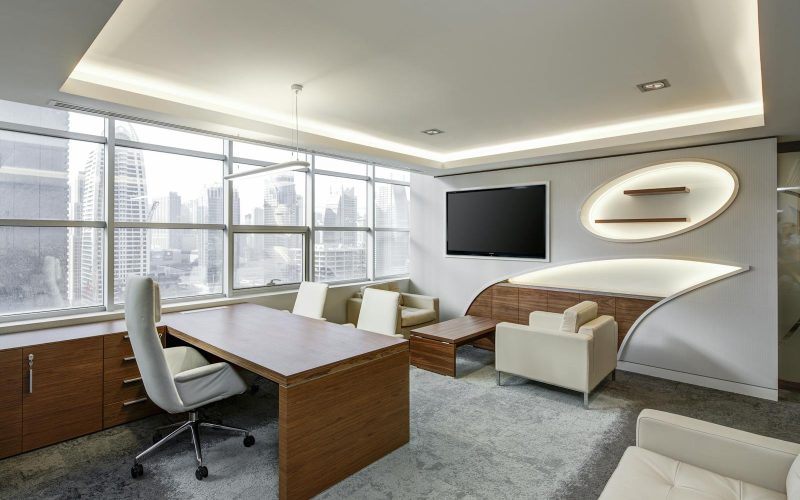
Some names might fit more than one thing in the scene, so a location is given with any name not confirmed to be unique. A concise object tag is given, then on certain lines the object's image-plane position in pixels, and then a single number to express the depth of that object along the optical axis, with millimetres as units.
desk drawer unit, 3199
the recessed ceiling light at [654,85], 3133
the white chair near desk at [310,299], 4239
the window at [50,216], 3434
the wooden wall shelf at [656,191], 4316
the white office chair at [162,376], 2457
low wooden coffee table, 4504
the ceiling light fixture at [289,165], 3332
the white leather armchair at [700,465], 1742
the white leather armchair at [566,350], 3666
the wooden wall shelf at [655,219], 4414
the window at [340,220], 5905
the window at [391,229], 6828
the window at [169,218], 4062
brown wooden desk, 2291
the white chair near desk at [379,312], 3795
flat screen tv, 5453
